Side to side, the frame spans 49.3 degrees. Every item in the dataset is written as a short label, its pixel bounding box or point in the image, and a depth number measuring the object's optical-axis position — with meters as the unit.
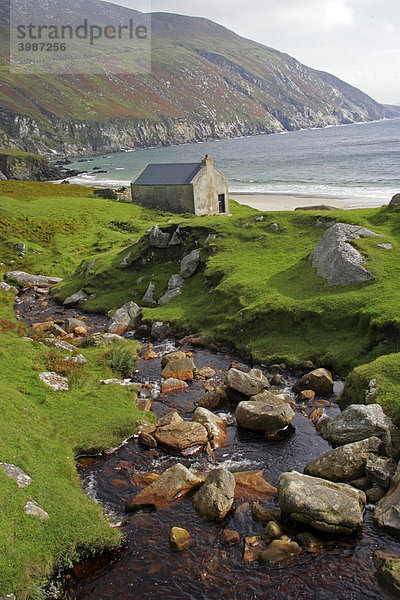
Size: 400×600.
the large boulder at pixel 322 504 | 12.30
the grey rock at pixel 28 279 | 46.44
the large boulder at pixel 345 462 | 14.53
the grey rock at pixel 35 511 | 12.23
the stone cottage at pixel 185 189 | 63.16
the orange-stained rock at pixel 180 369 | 23.41
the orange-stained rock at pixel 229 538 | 12.33
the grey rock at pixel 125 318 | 32.12
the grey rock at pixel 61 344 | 25.69
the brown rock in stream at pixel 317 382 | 20.61
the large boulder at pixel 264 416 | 17.66
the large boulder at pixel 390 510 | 12.29
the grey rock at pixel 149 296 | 35.59
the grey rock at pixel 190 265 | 36.09
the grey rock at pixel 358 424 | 15.71
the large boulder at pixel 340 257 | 26.66
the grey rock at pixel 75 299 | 39.31
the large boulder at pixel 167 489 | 14.02
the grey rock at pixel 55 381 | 20.55
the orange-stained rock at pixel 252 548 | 11.80
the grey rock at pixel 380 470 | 13.80
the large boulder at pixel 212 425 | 17.56
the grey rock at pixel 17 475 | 13.13
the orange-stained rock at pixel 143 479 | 15.09
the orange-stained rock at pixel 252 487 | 14.13
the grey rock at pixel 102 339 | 28.31
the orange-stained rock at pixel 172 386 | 22.39
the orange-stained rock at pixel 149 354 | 26.82
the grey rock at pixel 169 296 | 34.58
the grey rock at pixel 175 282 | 35.69
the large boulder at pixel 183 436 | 17.00
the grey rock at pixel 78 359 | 23.81
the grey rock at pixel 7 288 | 43.04
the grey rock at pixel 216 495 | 13.30
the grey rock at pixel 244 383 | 20.50
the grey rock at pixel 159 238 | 40.06
